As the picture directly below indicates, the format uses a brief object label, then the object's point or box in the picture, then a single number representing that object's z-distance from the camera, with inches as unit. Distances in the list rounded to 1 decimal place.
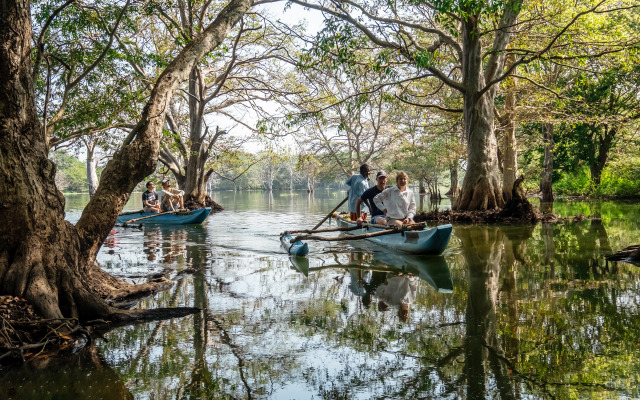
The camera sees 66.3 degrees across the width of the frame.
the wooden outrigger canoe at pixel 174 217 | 641.0
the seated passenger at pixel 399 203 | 353.7
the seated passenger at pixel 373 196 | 371.9
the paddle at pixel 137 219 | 590.6
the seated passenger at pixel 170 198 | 657.0
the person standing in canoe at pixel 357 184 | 464.4
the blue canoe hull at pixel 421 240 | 321.4
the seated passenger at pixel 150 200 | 660.1
